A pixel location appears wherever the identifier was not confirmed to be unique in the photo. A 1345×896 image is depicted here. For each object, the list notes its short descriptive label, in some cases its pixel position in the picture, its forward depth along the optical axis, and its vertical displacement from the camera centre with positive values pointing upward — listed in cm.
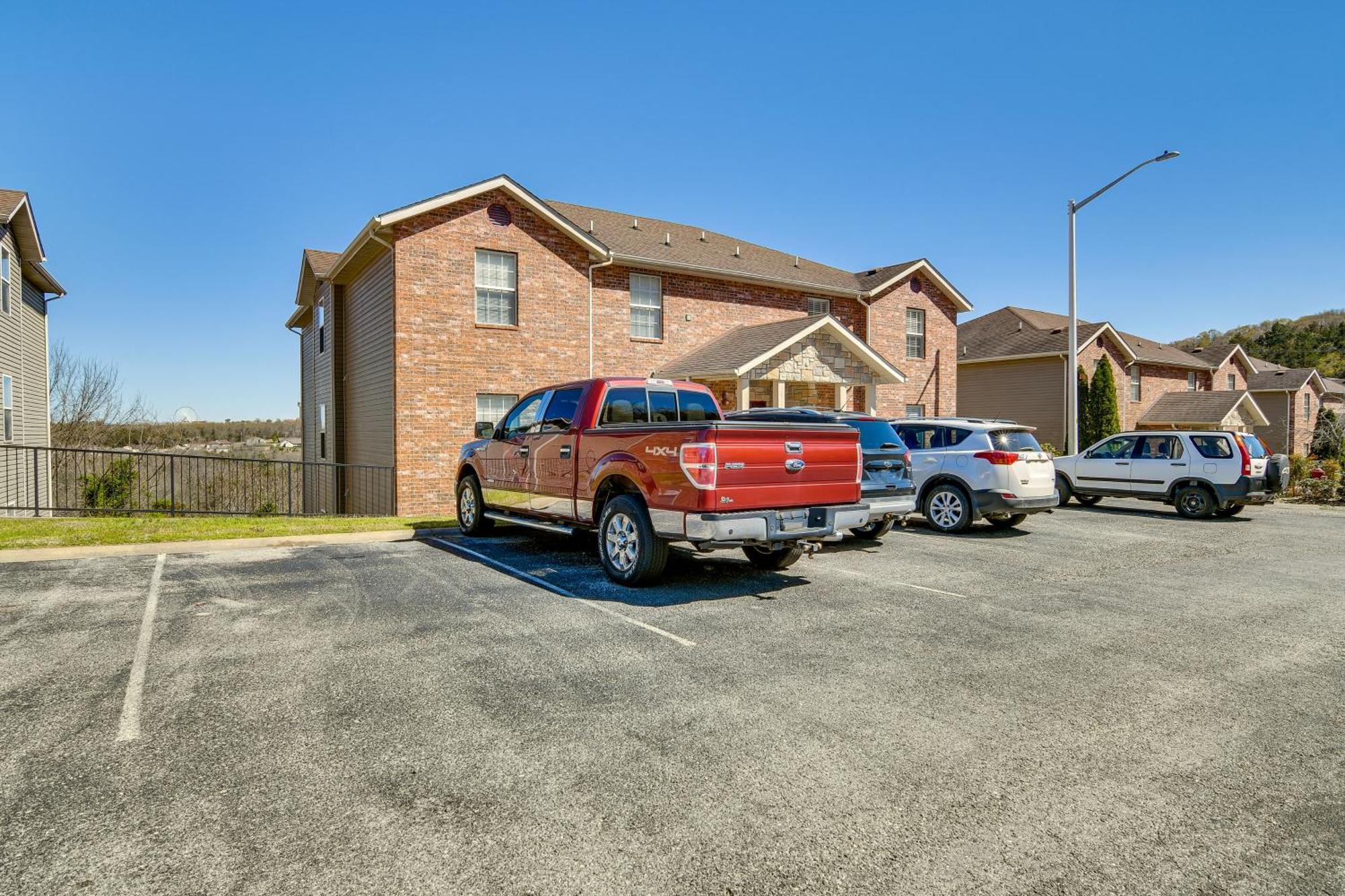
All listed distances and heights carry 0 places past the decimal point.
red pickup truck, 680 -38
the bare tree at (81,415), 3000 +112
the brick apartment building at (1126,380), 3175 +280
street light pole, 1945 +136
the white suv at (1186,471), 1474 -74
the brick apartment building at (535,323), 1600 +293
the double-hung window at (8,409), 1878 +82
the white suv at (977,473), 1179 -58
